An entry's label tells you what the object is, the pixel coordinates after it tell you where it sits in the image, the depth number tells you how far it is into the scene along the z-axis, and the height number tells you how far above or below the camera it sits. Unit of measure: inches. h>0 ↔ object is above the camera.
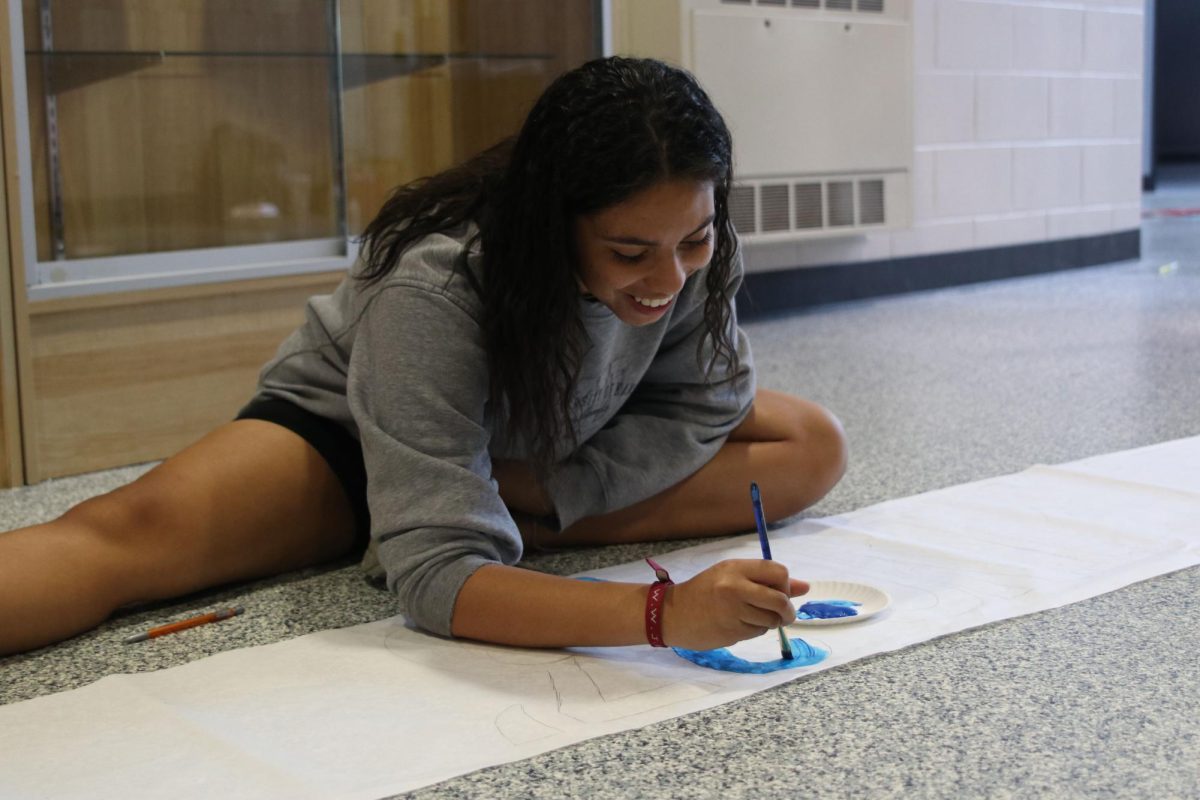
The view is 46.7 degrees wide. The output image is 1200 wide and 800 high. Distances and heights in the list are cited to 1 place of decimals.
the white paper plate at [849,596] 47.2 -14.4
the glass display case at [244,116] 79.6 +5.6
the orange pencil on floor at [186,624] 50.0 -15.2
